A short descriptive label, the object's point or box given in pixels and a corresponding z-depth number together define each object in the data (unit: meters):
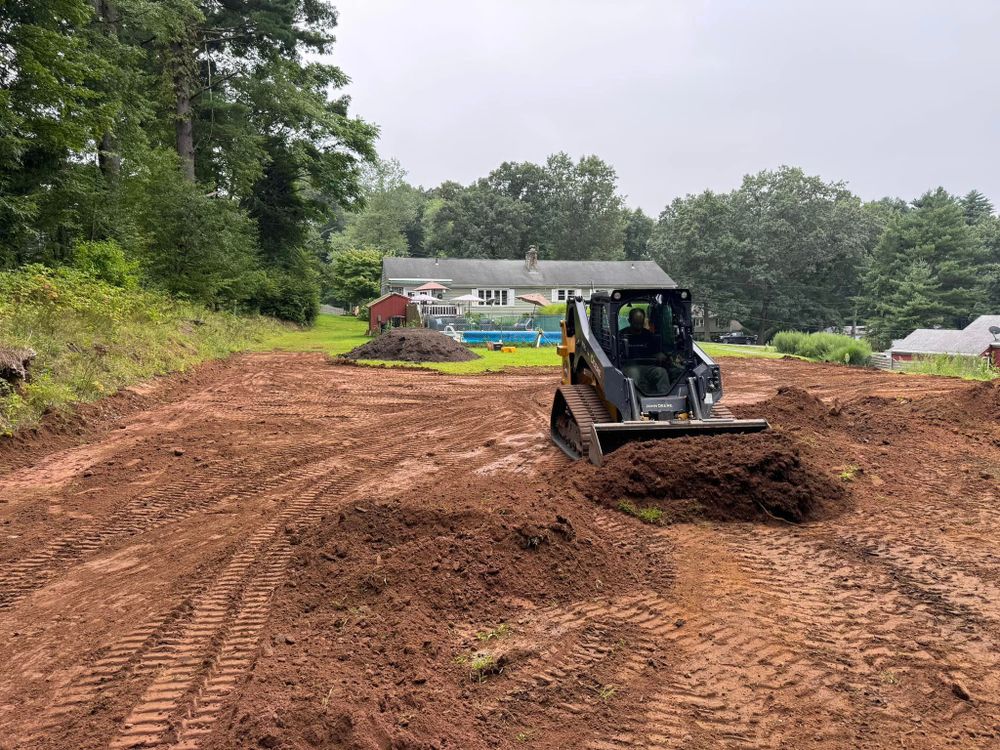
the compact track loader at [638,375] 7.44
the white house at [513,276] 47.97
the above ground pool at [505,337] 27.69
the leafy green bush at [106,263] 16.05
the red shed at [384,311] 32.44
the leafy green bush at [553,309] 33.84
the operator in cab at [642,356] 8.03
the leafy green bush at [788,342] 29.38
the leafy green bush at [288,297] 34.32
